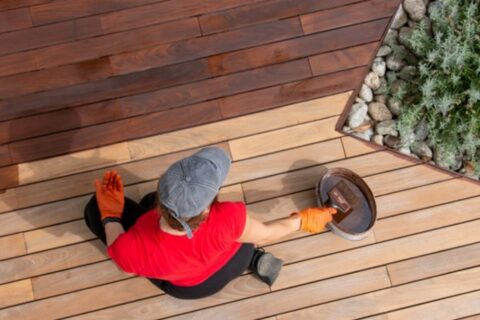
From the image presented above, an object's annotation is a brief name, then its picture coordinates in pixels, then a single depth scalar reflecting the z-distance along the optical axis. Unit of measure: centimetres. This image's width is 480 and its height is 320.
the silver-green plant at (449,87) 287
